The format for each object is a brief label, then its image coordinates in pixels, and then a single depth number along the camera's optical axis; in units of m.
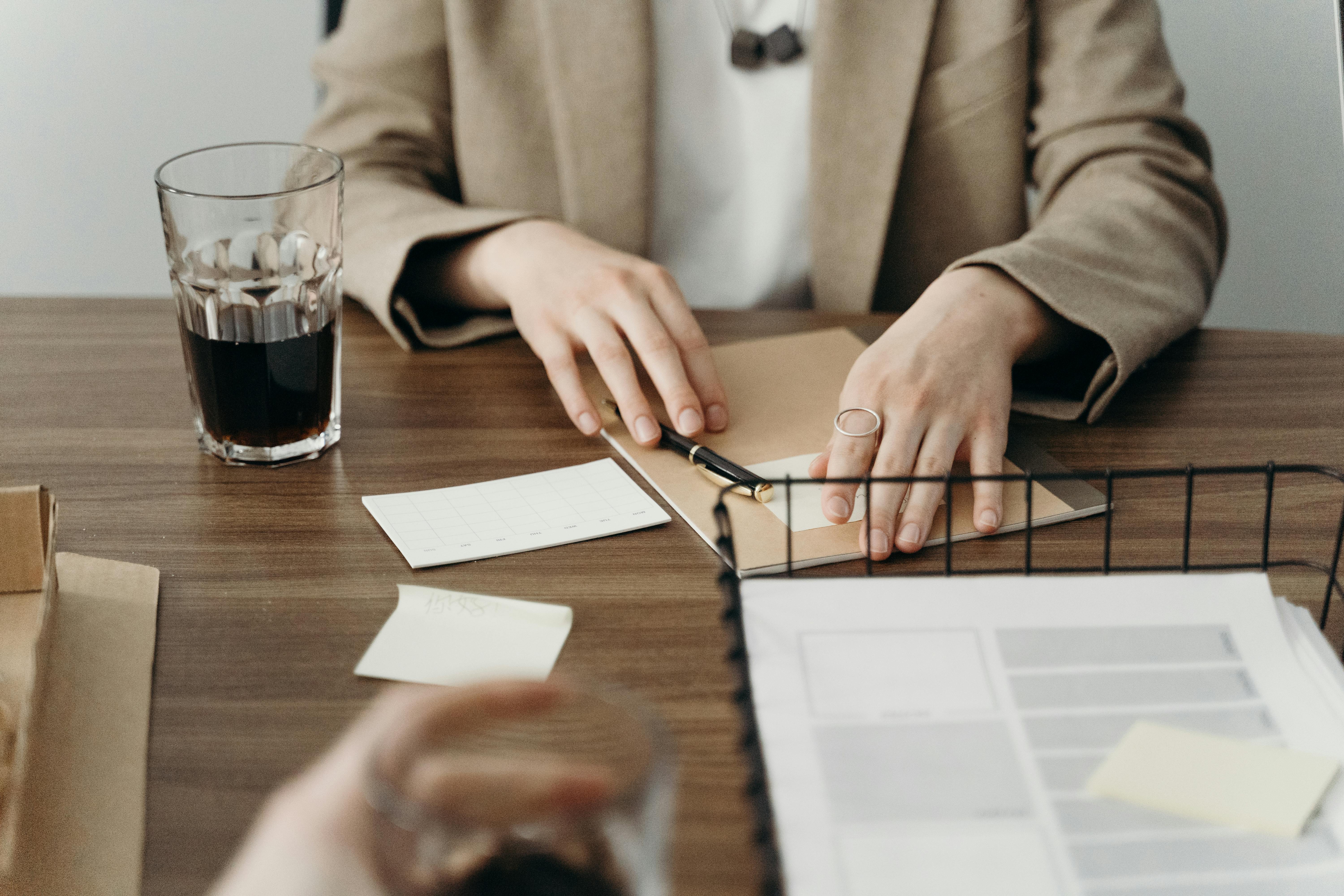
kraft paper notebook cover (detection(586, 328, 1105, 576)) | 0.55
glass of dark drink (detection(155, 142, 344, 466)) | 0.62
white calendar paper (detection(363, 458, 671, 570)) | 0.56
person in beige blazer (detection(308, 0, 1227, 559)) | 0.75
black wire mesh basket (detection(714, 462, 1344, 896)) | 0.47
